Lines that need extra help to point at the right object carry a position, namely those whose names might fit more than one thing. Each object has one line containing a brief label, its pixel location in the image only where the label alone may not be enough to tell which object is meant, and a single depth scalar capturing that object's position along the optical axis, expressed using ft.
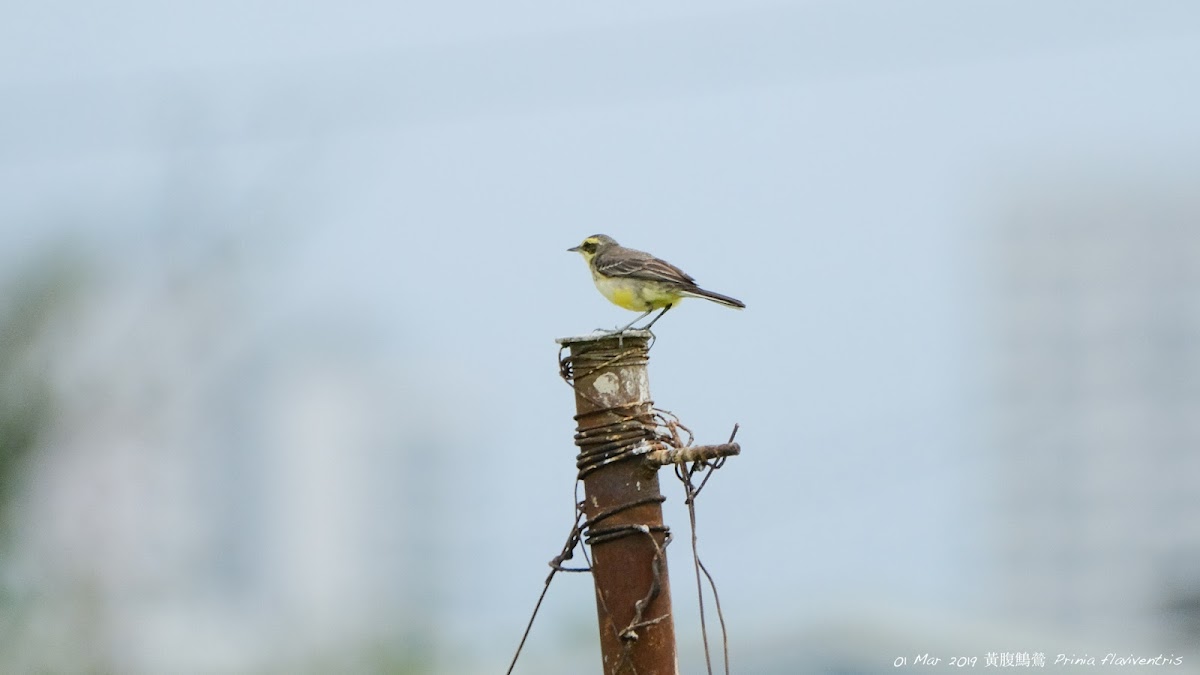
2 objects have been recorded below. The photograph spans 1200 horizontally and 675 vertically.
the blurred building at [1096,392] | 558.56
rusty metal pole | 31.24
